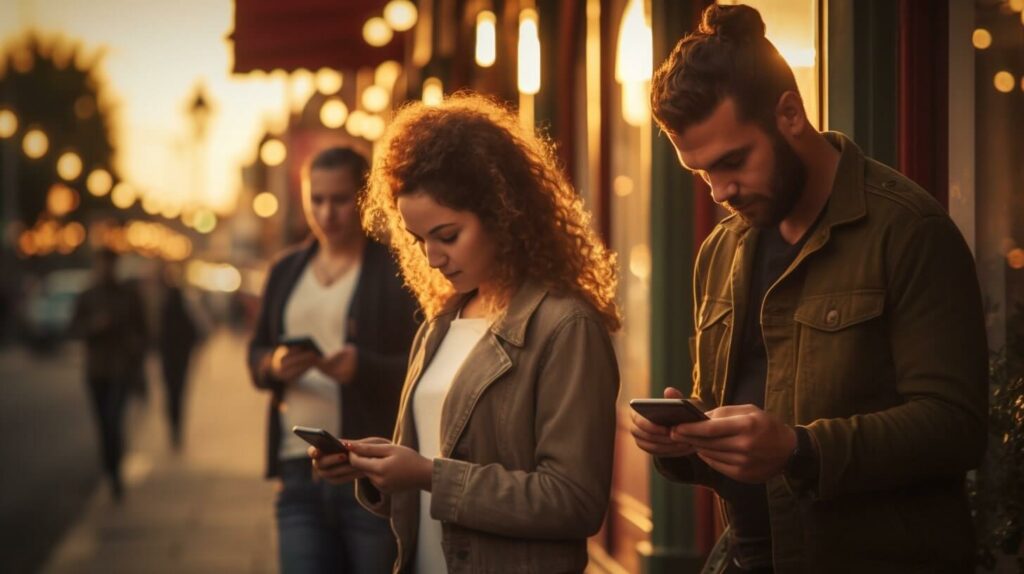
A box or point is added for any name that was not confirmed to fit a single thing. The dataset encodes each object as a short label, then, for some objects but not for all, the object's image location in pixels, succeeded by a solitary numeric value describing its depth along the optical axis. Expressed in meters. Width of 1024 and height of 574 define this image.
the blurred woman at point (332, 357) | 4.89
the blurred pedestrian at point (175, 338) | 15.41
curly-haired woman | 3.16
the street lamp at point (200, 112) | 58.78
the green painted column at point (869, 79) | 3.86
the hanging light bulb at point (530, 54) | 9.73
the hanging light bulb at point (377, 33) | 12.54
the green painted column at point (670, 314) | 6.07
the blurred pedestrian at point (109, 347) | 12.34
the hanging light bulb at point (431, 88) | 14.80
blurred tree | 67.62
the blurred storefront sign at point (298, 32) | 10.43
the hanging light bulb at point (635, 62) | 7.57
